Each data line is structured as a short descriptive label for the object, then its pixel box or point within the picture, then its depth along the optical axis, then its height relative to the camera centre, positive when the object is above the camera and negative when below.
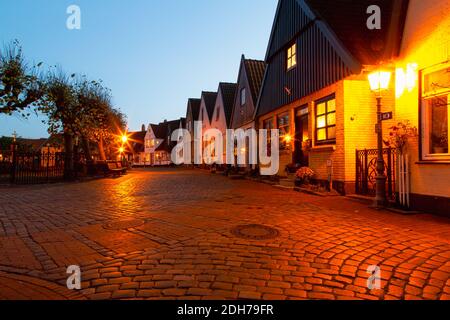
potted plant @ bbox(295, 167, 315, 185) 11.66 -0.73
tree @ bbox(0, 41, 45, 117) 15.44 +4.03
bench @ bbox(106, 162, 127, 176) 22.12 -0.73
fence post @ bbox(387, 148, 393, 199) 8.30 -0.47
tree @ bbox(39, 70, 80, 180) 18.67 +3.11
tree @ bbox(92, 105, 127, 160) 25.98 +2.73
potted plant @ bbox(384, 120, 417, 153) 7.41 +0.53
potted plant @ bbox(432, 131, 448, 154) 6.77 +0.27
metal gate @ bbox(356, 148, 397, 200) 8.45 -0.47
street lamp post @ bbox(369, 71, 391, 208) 7.68 +0.48
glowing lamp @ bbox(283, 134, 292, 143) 14.26 +0.90
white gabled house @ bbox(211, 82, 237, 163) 27.36 +4.78
